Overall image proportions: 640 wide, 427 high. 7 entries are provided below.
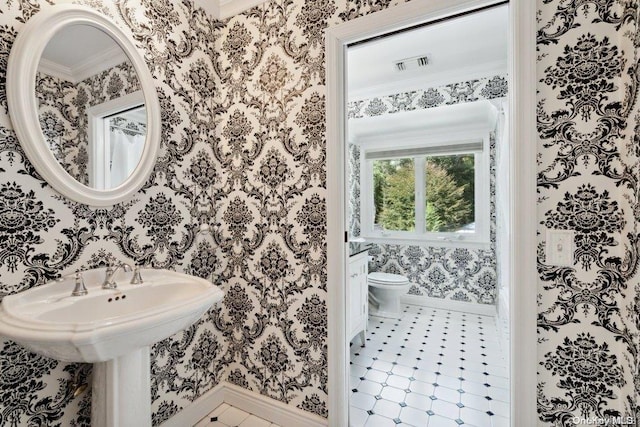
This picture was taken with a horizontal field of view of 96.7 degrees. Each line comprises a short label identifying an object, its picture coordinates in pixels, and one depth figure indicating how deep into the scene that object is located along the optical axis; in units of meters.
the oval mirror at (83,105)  1.11
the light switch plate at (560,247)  1.09
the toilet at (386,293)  3.31
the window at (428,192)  3.55
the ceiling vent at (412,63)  2.75
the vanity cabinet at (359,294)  2.45
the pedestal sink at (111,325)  0.86
